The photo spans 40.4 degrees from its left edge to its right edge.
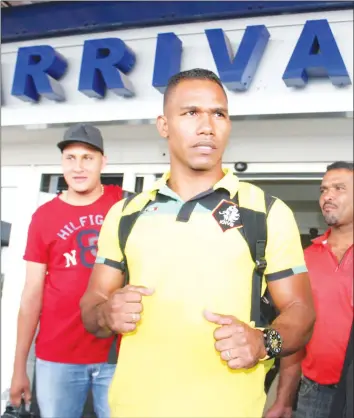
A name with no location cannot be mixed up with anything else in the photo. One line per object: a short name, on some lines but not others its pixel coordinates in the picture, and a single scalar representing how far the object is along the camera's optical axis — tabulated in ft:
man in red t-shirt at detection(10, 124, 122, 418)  5.46
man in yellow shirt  3.15
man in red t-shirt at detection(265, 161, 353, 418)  5.11
